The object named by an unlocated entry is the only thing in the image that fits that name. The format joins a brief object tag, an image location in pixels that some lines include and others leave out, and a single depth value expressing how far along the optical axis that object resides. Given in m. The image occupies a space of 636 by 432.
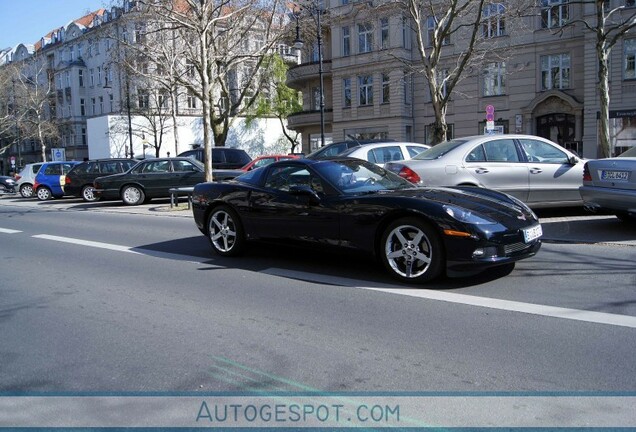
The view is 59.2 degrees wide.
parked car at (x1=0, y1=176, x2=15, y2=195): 30.88
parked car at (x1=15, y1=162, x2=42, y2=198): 25.02
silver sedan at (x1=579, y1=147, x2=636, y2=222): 7.98
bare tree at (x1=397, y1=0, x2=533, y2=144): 18.81
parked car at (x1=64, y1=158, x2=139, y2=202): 20.95
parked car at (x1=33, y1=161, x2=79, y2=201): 23.61
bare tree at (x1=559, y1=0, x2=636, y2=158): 16.12
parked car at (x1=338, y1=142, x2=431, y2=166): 12.07
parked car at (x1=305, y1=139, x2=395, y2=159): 13.94
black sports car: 5.60
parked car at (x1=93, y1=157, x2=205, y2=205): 18.62
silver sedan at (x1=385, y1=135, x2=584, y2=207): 9.60
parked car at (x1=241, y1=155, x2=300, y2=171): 19.53
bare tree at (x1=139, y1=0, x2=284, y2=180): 22.95
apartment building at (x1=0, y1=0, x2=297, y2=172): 40.62
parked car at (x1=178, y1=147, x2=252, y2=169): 21.81
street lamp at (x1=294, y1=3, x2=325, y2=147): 23.66
